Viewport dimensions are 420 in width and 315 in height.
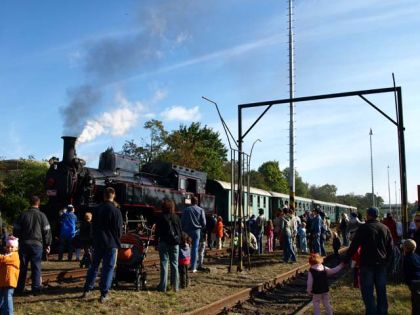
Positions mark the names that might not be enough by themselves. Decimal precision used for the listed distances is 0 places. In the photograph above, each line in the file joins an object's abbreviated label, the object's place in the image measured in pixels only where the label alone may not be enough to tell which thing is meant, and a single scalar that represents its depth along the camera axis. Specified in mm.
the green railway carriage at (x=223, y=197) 29131
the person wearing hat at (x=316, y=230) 16752
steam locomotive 17062
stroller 8875
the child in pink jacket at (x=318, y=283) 7043
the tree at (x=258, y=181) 83262
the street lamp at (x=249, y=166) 13066
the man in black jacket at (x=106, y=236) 7852
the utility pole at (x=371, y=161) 55694
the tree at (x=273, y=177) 91569
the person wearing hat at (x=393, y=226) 12609
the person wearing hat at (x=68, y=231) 14266
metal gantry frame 11312
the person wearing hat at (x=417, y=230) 8055
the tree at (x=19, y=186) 29459
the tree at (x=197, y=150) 44812
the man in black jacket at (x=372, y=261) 7094
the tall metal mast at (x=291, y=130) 24453
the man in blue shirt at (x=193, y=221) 10930
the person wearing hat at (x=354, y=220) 14970
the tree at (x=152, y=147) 44969
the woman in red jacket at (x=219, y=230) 19547
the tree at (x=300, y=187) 115144
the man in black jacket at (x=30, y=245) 8562
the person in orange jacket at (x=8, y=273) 6402
